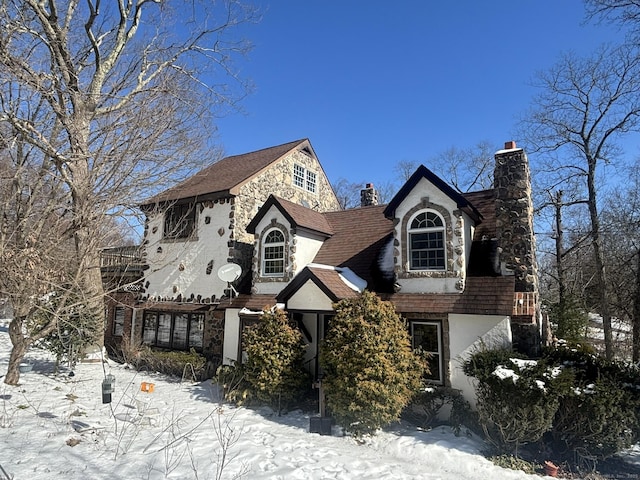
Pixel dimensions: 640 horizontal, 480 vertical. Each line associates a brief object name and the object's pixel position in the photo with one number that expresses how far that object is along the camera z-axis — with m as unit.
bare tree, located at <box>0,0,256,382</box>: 9.24
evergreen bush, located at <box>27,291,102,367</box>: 11.77
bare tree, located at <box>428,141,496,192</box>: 30.04
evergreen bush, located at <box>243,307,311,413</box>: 9.75
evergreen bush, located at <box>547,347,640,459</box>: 6.77
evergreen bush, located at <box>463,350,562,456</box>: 7.02
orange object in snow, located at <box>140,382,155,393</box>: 9.73
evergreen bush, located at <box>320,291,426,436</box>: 8.20
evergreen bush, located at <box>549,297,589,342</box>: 14.98
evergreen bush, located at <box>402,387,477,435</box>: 8.72
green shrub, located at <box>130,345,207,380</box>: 13.20
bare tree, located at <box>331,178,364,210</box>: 41.04
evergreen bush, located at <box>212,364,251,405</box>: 10.31
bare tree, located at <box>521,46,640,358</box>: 17.67
